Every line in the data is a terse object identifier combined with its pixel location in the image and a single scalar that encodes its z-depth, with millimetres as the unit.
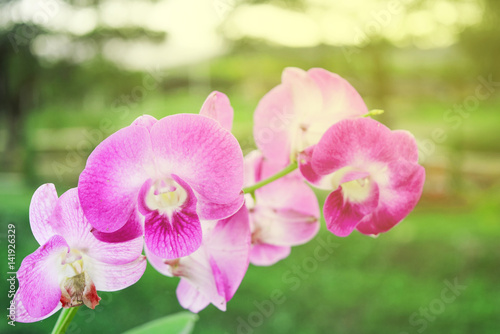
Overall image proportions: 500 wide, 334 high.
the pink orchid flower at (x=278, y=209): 358
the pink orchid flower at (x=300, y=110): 324
